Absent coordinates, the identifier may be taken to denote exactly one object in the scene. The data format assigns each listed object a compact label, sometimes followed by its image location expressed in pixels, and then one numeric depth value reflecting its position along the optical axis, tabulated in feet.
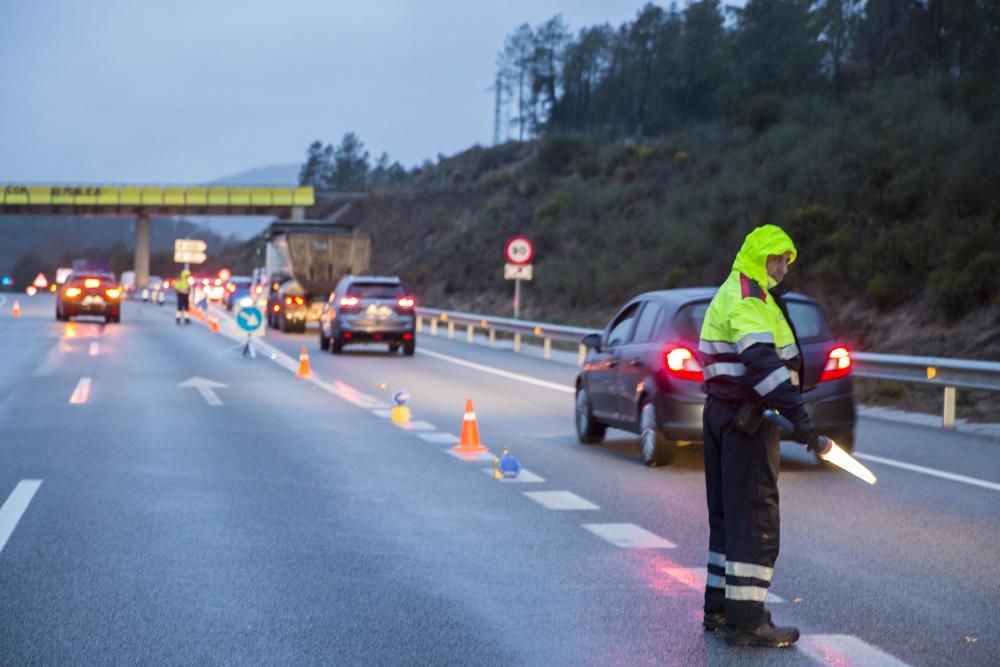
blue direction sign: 99.50
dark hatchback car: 43.42
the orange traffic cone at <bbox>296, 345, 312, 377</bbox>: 82.84
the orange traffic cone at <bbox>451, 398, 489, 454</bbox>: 47.57
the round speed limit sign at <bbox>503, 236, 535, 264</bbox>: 127.34
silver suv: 104.99
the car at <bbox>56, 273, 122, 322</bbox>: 155.22
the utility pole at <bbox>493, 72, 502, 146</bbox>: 426.18
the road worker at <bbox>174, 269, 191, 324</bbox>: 157.07
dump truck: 140.77
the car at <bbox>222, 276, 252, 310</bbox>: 201.46
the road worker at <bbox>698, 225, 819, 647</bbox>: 22.18
